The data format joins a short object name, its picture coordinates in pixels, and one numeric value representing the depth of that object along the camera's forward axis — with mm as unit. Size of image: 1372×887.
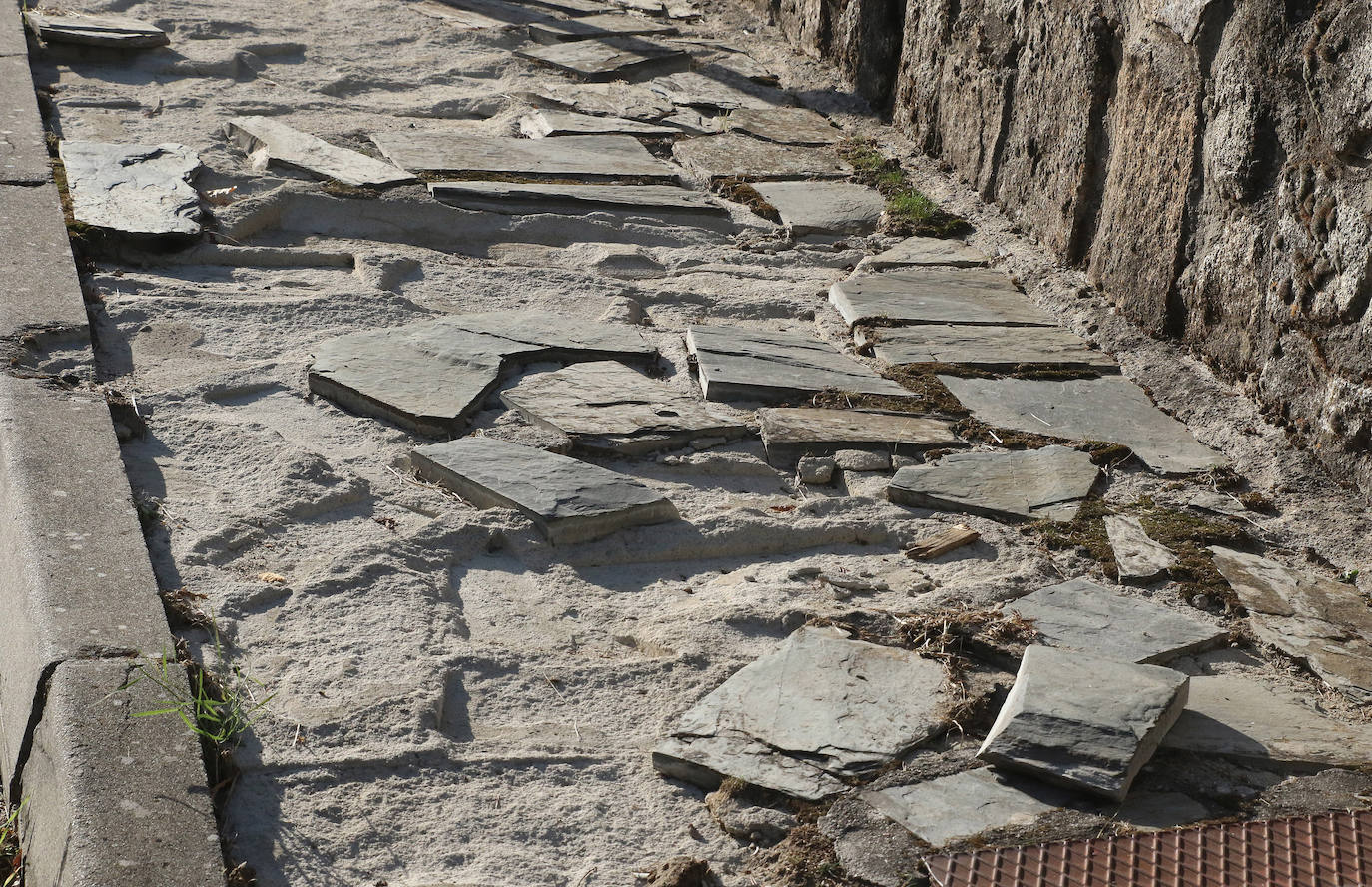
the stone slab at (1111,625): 2377
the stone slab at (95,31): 5879
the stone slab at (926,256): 4406
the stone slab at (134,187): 3998
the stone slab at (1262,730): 2100
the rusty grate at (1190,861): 1797
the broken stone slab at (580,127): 5477
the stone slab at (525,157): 4895
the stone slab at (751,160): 5199
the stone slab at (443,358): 3154
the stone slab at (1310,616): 2375
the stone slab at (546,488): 2711
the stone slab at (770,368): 3432
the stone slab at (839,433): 3150
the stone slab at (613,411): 3094
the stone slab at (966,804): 1914
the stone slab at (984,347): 3727
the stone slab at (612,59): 6387
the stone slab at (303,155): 4637
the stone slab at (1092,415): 3221
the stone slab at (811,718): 2049
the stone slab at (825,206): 4715
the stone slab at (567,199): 4602
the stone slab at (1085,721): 1952
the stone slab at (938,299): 3986
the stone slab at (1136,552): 2664
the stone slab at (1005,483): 2939
